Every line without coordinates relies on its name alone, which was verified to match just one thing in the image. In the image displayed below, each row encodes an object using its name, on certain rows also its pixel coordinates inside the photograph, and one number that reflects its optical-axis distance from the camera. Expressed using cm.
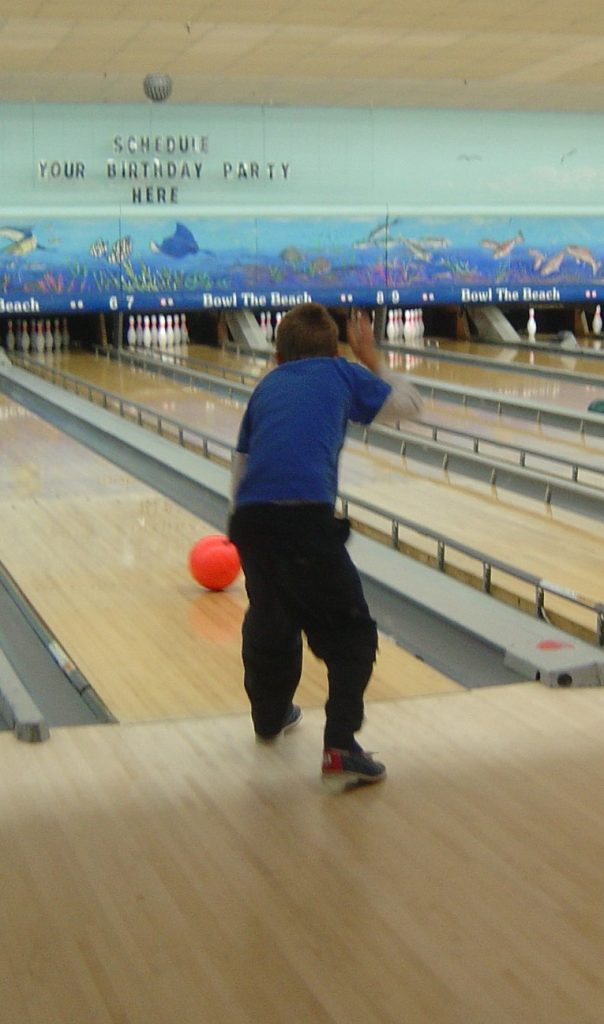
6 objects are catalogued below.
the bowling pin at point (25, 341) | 1240
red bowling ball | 457
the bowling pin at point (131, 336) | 1260
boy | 278
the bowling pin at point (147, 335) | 1259
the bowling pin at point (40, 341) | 1249
